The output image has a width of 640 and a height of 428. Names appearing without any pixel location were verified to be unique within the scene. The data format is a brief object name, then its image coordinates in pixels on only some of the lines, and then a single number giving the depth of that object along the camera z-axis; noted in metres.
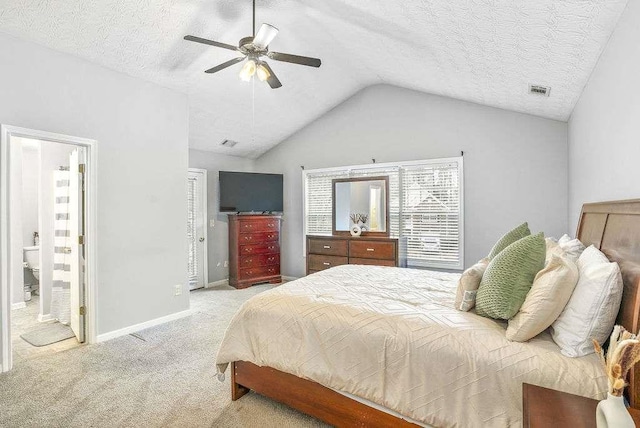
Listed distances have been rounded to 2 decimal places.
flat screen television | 5.70
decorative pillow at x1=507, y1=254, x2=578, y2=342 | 1.48
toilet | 4.91
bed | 1.43
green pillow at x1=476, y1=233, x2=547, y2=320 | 1.66
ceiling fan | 2.54
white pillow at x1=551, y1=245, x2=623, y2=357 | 1.35
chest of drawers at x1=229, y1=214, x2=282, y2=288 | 5.63
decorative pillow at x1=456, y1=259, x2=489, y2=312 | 1.90
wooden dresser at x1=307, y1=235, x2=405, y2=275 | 4.64
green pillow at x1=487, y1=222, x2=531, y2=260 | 2.39
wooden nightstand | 1.02
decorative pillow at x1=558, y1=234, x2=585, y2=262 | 1.99
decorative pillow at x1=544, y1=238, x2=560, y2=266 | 2.11
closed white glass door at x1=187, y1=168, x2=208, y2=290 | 5.59
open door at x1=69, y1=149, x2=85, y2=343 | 3.32
